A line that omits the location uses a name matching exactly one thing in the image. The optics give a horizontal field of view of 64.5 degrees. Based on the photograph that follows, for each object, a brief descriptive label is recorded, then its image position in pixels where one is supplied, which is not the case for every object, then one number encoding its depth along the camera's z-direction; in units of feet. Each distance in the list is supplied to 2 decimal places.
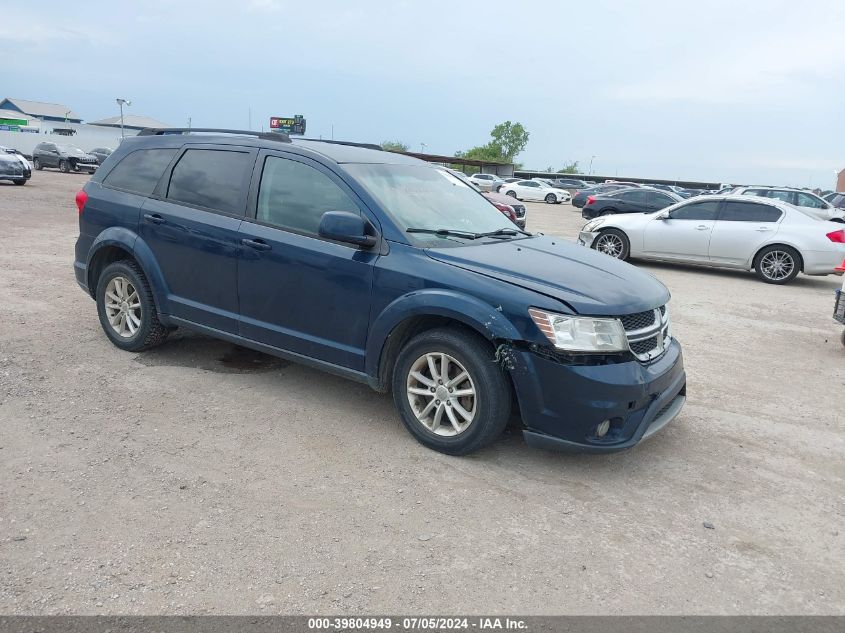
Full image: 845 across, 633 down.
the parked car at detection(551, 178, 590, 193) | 192.95
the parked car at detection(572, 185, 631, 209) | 115.55
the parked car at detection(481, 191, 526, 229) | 53.78
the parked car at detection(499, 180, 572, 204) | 144.56
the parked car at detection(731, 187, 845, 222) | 64.90
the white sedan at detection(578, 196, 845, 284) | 37.83
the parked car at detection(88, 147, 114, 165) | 119.26
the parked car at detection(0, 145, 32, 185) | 73.72
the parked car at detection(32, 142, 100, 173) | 112.88
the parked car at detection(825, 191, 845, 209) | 82.37
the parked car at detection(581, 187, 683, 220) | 64.80
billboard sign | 179.83
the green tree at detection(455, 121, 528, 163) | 380.17
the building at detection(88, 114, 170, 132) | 275.84
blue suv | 12.23
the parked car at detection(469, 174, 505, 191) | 147.55
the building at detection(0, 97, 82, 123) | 319.06
